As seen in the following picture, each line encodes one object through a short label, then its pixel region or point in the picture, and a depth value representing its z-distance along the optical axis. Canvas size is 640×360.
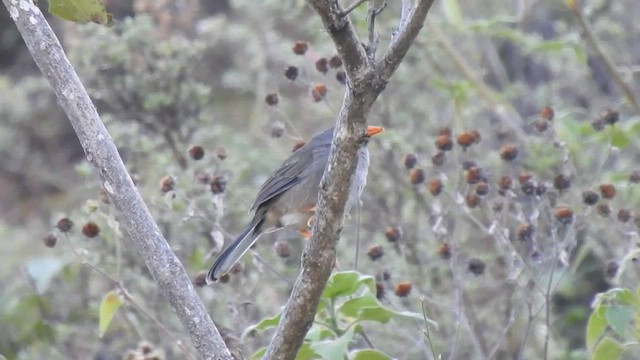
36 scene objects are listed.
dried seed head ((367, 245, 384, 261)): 7.62
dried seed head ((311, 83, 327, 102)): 8.65
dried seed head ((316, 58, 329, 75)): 8.64
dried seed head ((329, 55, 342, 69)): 8.65
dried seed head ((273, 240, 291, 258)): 8.12
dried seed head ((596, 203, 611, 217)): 7.81
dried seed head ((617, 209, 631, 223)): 7.84
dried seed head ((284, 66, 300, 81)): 8.52
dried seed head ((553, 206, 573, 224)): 7.56
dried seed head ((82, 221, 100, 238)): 7.59
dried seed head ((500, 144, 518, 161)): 7.97
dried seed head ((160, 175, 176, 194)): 7.99
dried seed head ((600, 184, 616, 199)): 7.77
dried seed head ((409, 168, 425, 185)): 7.86
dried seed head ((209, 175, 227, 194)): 8.02
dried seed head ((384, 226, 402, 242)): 7.95
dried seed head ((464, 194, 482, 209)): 7.76
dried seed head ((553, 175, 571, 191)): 7.74
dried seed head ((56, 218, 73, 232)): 7.75
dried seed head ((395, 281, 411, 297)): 7.25
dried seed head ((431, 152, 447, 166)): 8.02
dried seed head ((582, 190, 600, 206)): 7.57
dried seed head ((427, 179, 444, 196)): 7.91
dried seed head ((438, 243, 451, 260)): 7.60
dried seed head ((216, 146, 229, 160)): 8.48
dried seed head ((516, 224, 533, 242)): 7.66
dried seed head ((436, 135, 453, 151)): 7.97
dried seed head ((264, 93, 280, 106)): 8.56
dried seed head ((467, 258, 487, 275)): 7.69
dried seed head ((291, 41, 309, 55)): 8.62
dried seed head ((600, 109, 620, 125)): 8.09
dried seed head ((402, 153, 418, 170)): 8.27
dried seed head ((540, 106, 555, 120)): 8.29
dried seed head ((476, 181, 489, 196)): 7.72
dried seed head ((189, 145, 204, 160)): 8.51
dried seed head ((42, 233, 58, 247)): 8.03
